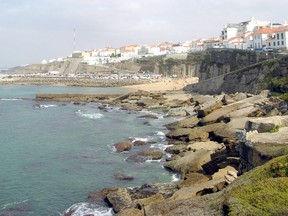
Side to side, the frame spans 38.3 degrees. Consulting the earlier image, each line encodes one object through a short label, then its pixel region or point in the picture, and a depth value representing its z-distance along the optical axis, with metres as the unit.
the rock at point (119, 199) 22.62
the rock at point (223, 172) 23.26
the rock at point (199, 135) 37.47
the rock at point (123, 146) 37.03
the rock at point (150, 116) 54.94
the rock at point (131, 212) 19.48
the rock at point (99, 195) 24.64
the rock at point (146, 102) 68.63
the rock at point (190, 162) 28.97
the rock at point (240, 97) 50.62
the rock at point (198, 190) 19.08
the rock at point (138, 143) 38.81
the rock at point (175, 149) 34.60
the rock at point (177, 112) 56.67
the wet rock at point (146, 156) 33.34
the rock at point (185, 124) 43.73
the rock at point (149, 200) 20.84
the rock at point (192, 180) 24.66
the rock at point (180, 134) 39.69
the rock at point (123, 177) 28.47
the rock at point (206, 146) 32.09
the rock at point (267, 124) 25.30
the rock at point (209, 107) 44.78
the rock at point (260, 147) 19.31
